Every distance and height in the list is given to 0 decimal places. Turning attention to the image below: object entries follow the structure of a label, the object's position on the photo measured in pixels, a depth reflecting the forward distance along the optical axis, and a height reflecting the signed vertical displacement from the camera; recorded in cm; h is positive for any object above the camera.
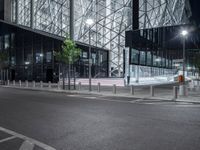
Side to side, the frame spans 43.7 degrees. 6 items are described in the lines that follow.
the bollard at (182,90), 1981 -112
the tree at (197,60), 3311 +226
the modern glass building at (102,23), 4650 +1146
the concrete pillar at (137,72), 3846 +63
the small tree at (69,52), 3206 +311
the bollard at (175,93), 1817 -124
